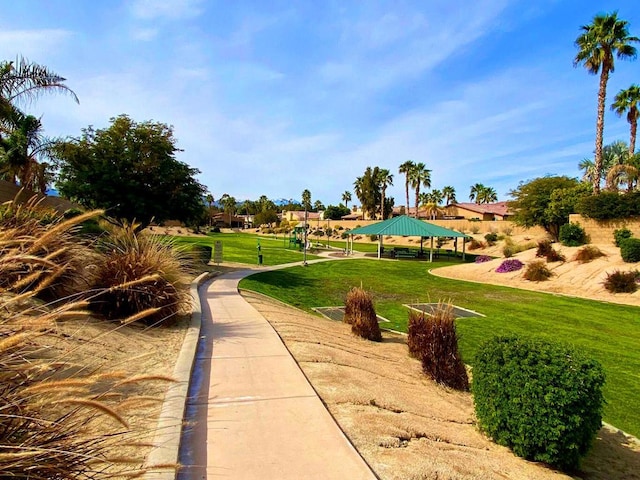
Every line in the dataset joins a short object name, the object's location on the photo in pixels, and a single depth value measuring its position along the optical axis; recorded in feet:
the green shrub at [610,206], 90.33
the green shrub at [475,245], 152.25
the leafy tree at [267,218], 326.53
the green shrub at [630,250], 67.92
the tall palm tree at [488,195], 322.14
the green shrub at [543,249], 81.61
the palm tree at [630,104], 137.20
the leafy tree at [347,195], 451.94
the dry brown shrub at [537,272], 72.38
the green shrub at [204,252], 65.87
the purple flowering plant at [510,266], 79.20
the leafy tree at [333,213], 352.28
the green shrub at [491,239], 150.61
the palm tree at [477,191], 327.06
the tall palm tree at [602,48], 97.50
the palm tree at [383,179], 288.51
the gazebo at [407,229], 112.78
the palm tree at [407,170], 268.62
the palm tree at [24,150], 76.15
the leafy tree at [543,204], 119.85
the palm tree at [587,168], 185.06
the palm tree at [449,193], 318.47
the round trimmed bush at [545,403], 13.67
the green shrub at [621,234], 83.13
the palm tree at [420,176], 266.57
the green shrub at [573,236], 91.30
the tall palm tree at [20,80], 53.72
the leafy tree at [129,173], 57.72
